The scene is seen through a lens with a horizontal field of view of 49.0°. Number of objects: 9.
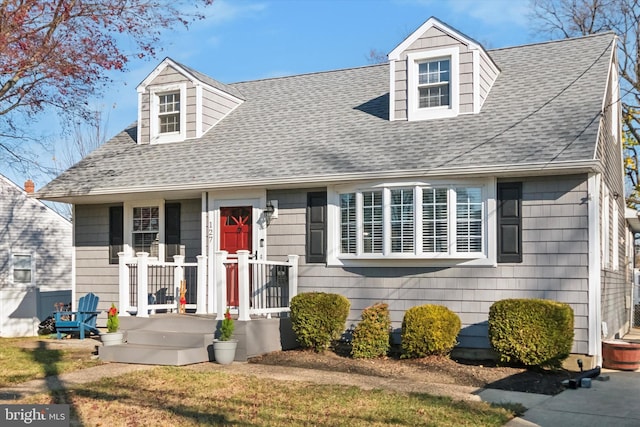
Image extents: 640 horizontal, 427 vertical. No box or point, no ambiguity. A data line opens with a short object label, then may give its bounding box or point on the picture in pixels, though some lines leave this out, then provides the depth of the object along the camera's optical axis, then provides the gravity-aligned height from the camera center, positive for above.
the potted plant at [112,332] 10.84 -1.55
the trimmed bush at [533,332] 9.34 -1.32
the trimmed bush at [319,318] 10.81 -1.30
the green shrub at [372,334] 10.49 -1.51
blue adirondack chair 13.36 -1.64
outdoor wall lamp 12.14 +0.41
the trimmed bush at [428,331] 9.99 -1.39
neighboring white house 21.86 -0.33
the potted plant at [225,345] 10.11 -1.61
